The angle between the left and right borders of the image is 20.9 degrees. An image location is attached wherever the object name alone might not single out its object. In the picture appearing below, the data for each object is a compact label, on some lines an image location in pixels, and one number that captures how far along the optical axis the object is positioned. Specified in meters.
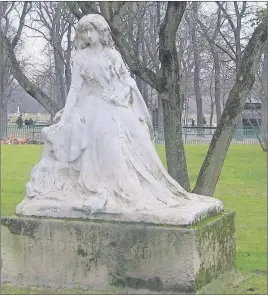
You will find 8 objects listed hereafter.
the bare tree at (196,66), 32.10
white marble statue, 6.54
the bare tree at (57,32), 28.06
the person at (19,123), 41.76
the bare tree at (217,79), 32.03
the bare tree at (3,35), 14.51
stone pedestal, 6.20
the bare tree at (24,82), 11.20
